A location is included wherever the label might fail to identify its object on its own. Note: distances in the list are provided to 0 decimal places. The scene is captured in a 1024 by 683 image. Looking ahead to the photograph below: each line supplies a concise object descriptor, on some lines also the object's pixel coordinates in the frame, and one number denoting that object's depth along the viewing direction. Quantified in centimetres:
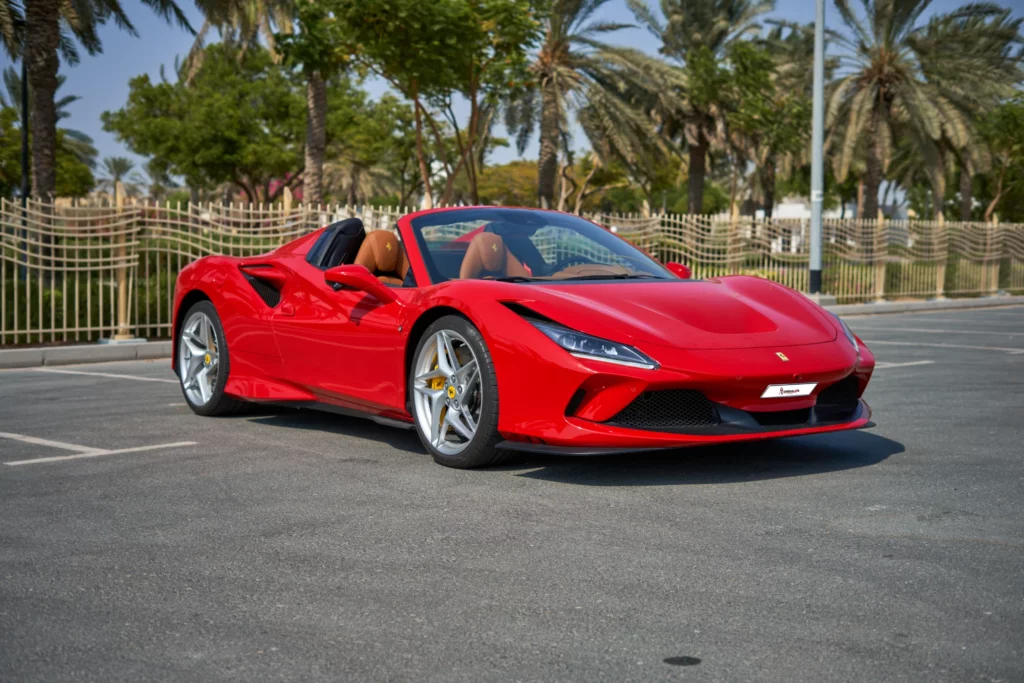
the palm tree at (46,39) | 1864
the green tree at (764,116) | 3891
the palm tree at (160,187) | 11085
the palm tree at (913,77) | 3266
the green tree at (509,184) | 7731
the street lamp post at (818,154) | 2295
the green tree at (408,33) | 2297
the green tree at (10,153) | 5550
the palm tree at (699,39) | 3788
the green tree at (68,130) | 5412
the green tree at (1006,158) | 4819
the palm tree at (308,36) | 2509
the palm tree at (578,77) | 3228
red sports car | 501
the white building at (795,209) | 13646
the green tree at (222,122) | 4584
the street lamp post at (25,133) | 3503
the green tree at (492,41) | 2445
